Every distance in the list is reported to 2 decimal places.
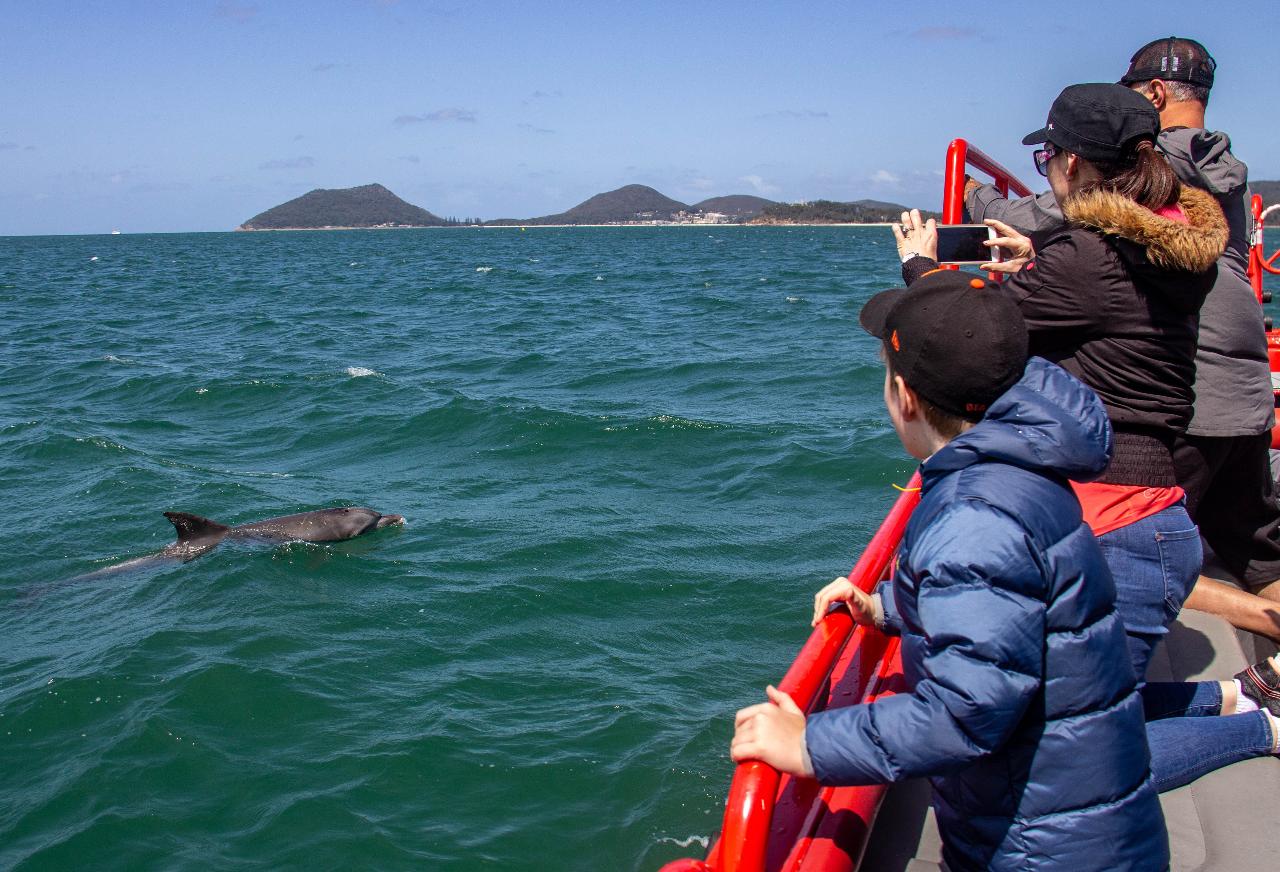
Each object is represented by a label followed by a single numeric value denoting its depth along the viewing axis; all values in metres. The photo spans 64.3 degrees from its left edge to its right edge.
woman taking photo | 2.85
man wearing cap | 3.50
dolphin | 9.66
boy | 2.02
